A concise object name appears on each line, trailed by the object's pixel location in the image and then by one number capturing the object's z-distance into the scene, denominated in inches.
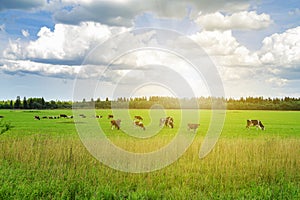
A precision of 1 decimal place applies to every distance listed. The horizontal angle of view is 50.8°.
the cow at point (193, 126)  1197.1
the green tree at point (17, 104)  4373.5
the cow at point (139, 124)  1249.6
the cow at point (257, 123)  1408.6
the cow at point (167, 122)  1376.0
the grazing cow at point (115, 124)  1275.1
